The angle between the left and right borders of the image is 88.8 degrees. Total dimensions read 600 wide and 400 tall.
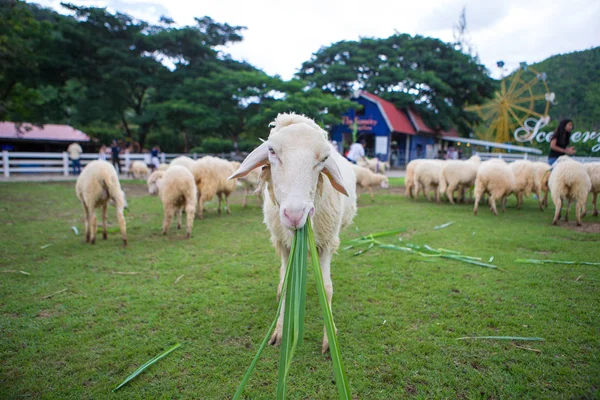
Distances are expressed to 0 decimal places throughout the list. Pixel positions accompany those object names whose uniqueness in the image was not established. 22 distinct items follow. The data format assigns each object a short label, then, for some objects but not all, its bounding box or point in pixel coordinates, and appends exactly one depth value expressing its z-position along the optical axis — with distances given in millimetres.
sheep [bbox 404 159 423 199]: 12200
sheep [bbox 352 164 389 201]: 11617
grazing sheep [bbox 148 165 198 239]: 6340
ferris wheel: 33531
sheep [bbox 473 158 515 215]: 8336
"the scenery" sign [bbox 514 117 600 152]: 12836
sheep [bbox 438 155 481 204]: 9883
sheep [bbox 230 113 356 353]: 2049
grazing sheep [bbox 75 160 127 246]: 5621
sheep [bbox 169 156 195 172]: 9189
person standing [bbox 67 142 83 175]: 16922
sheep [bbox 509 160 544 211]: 9289
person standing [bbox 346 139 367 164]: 12203
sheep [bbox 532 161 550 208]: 9008
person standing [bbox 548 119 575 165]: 7914
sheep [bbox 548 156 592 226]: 6672
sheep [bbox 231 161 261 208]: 9938
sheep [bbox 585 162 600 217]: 7598
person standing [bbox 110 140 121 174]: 18141
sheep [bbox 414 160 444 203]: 11234
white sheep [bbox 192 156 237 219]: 8453
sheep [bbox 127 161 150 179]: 17722
